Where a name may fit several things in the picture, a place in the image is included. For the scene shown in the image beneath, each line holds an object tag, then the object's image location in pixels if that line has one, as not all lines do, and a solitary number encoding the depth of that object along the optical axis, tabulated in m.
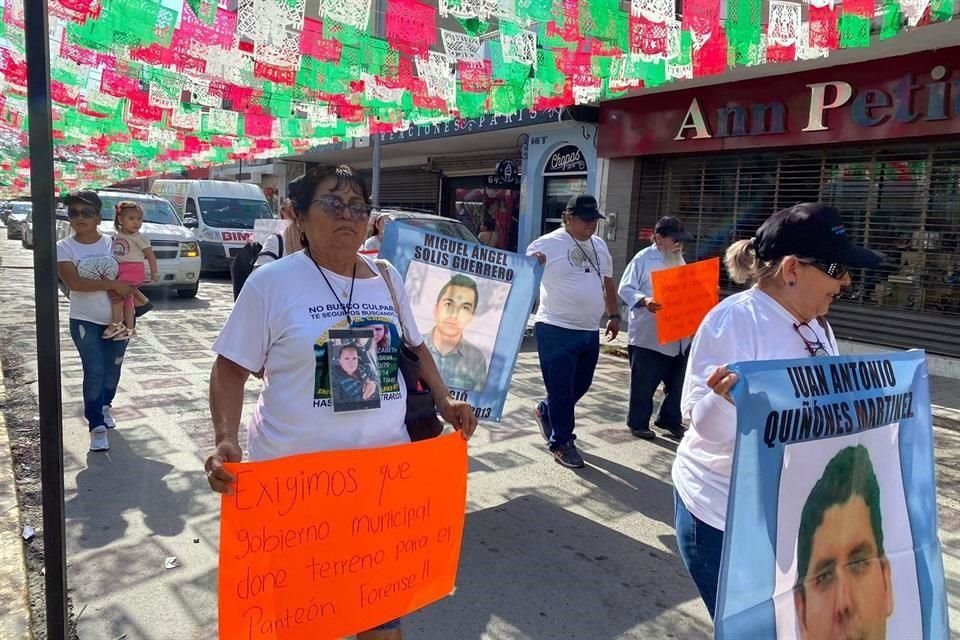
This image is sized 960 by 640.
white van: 16.91
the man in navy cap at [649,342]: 5.80
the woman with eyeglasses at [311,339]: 2.20
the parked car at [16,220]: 31.80
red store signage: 9.01
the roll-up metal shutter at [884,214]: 9.34
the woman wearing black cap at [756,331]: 2.10
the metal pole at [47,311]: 2.19
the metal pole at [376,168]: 17.48
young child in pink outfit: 5.27
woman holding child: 5.11
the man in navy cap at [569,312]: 5.06
